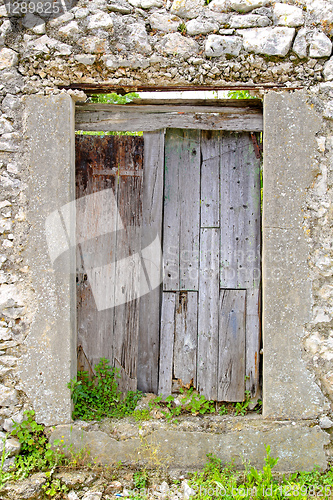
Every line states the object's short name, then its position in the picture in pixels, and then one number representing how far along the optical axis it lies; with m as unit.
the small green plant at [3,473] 2.32
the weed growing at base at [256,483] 2.27
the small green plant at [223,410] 2.81
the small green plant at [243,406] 2.79
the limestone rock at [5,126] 2.53
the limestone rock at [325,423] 2.49
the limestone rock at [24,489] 2.27
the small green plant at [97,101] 2.77
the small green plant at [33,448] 2.43
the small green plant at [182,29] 2.52
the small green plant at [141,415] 2.65
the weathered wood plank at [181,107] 2.77
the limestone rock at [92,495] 2.30
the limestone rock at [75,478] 2.39
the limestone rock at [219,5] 2.52
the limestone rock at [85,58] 2.51
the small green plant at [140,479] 2.41
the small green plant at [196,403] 2.75
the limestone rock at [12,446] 2.41
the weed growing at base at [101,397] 2.66
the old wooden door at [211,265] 2.88
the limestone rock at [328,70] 2.51
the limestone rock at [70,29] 2.50
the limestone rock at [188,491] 2.28
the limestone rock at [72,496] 2.31
